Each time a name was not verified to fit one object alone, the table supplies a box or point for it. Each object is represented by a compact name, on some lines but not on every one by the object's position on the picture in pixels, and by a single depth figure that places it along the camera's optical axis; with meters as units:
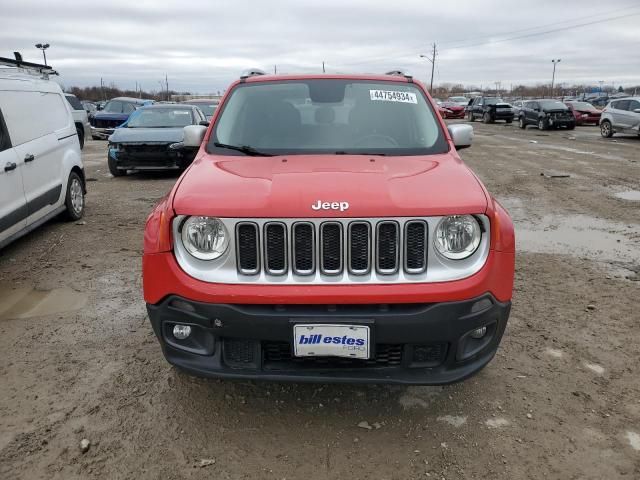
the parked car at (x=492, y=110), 32.84
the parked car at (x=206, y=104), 16.91
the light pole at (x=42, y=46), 58.25
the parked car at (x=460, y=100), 44.48
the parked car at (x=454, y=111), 39.31
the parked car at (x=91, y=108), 27.89
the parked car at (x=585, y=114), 28.88
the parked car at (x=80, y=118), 15.69
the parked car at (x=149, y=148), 10.73
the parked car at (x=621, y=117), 19.89
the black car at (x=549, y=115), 25.89
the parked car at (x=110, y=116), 20.97
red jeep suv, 2.46
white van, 5.36
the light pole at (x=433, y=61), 75.31
